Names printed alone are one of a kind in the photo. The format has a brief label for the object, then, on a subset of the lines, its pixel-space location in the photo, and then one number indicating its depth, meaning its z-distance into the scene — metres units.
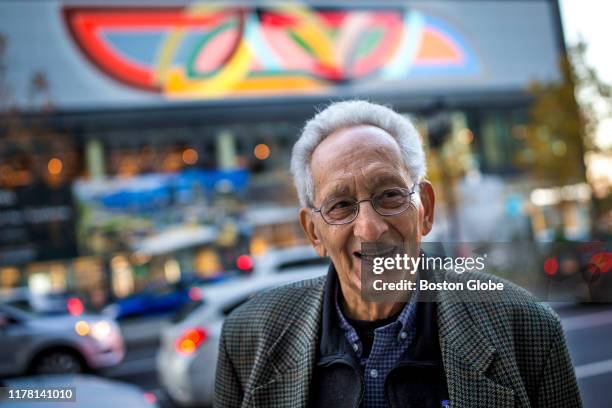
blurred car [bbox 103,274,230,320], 13.74
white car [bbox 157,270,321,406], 5.39
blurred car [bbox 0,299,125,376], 7.49
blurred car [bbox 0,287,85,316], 8.18
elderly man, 1.33
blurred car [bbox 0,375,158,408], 2.52
